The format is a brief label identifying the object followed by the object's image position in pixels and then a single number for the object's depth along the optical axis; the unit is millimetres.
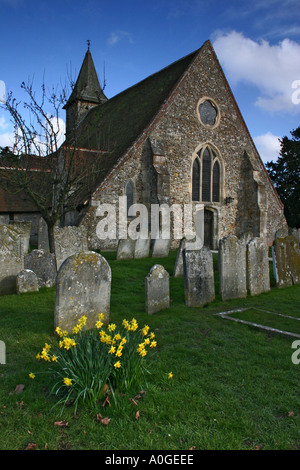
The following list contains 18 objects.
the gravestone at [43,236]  13828
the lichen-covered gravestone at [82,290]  5078
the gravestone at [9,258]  7426
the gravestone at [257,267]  7789
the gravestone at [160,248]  13062
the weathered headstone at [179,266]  9719
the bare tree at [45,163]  11398
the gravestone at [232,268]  7324
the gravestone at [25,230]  13388
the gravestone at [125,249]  12172
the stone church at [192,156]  15773
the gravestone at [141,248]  12602
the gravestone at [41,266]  8305
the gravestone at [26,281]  7402
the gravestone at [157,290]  6406
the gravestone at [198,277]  6855
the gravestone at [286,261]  8797
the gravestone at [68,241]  9188
